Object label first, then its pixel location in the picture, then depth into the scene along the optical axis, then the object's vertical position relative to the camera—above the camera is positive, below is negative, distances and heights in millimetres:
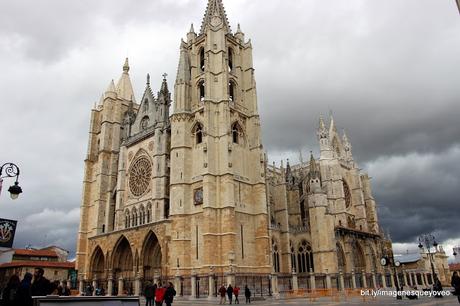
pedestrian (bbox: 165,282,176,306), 14391 -454
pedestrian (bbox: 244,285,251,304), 23114 -935
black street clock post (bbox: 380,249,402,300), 21050 +644
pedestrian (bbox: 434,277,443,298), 21281 -984
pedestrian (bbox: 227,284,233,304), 22403 -701
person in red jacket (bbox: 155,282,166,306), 14188 -470
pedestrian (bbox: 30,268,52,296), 8773 +27
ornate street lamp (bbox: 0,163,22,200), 11695 +2956
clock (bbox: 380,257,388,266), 21334 +699
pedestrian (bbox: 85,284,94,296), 34766 -474
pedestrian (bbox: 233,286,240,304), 22722 -782
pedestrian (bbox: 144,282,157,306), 16750 -442
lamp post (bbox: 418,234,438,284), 28473 +2163
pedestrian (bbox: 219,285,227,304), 21812 -665
